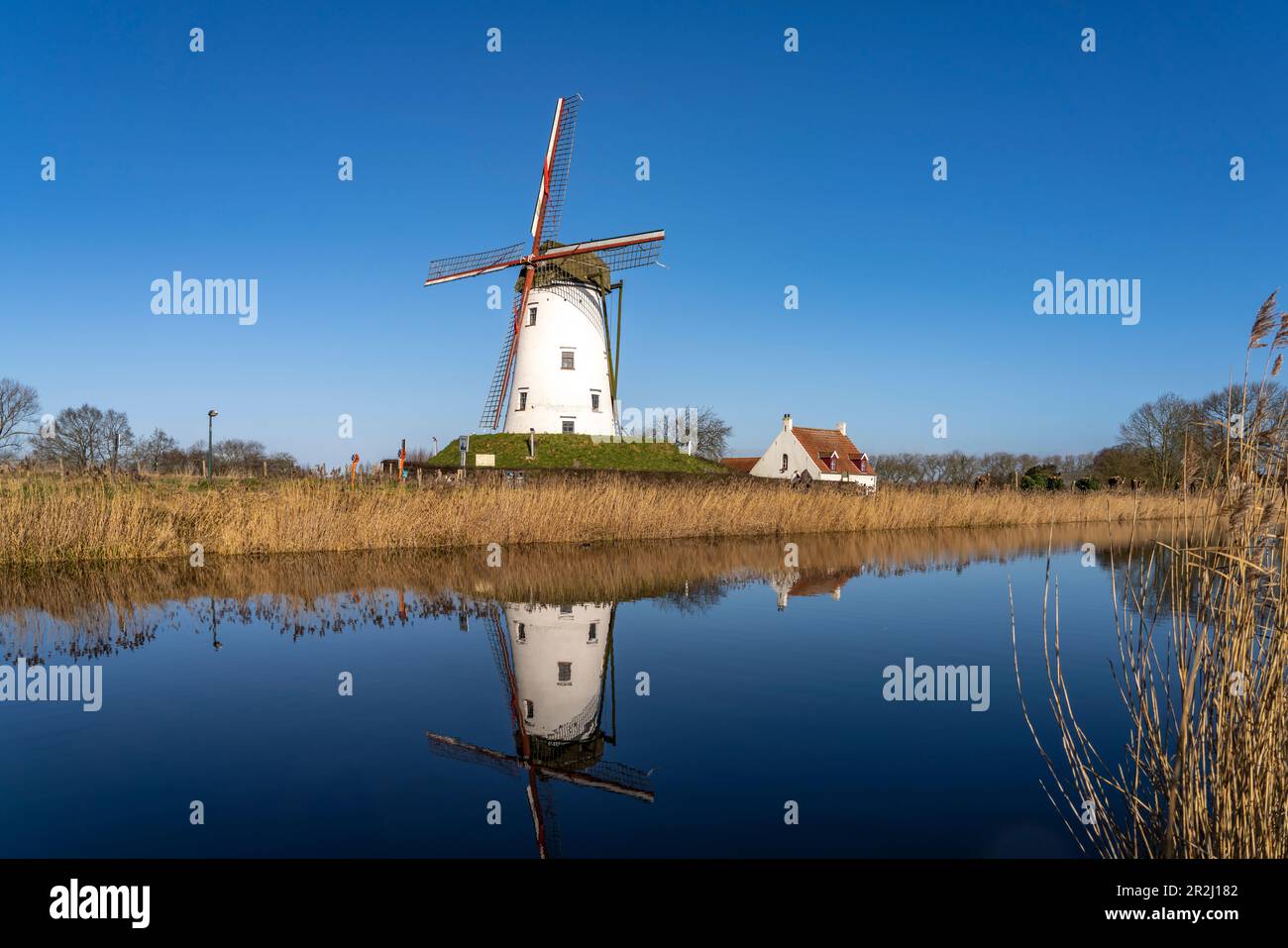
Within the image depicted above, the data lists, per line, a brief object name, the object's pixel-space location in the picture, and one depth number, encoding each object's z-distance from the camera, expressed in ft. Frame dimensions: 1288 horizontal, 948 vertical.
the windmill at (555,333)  115.96
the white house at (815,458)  182.70
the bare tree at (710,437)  267.39
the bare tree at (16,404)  208.54
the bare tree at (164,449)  179.83
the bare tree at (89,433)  204.03
